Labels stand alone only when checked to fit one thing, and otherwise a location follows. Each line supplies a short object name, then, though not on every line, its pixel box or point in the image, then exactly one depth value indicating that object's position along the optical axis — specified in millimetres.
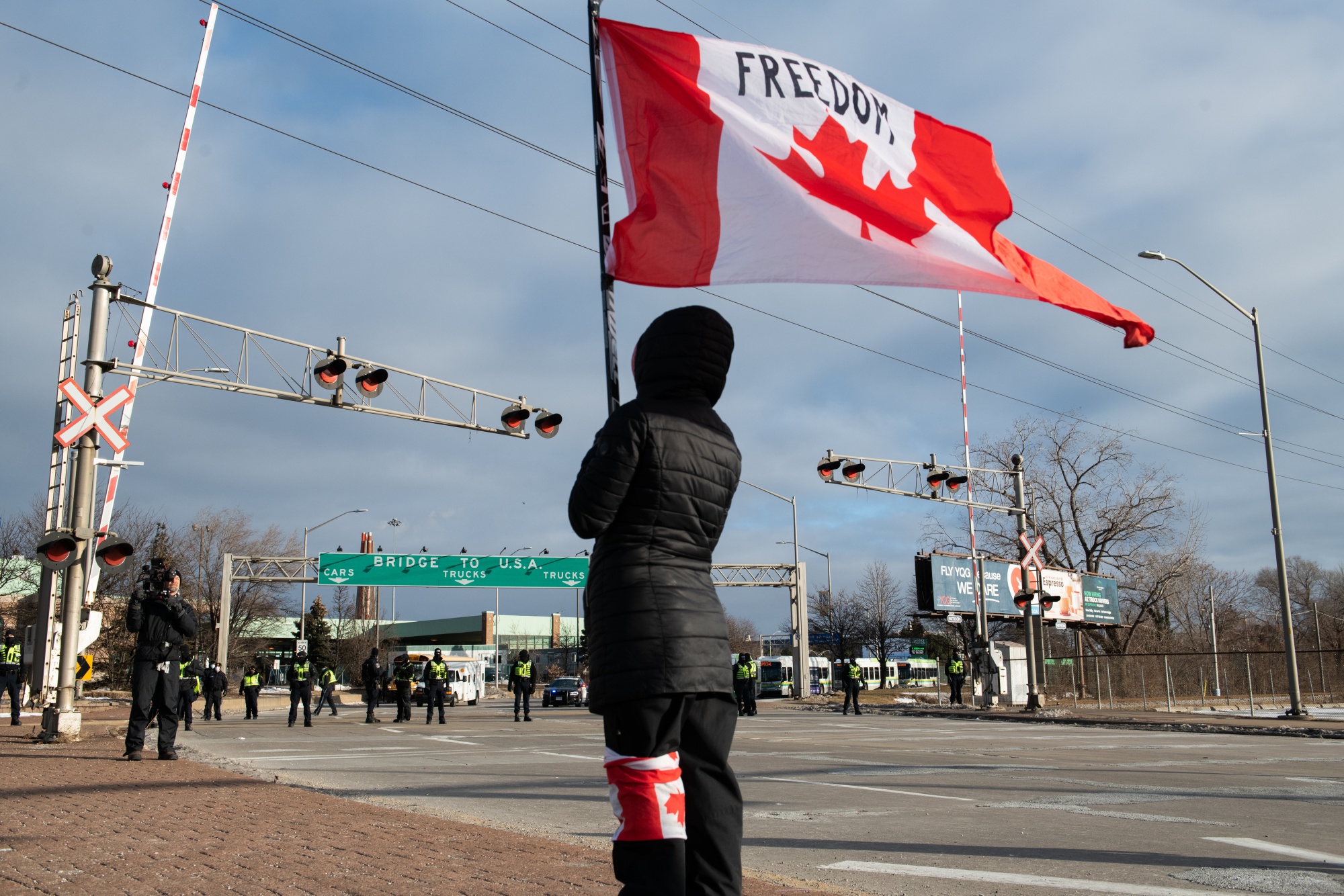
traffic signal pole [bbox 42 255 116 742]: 14930
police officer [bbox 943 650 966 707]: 36406
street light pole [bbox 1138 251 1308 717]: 25578
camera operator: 10672
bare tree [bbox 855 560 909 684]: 84438
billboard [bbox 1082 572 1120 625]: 47250
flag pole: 4465
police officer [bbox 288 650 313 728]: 24094
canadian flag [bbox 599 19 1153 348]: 5605
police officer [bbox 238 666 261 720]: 28281
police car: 48469
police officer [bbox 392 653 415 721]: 26438
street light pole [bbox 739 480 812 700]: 48219
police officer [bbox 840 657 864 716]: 31828
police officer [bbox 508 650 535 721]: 25406
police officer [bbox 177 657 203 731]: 16344
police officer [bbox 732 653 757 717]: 29766
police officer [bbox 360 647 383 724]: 25344
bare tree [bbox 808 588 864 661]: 84500
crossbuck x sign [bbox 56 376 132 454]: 15711
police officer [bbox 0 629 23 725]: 20286
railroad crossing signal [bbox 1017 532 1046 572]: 29516
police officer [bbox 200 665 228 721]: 28234
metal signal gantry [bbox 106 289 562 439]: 19031
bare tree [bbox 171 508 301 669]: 56719
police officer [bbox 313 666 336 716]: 32875
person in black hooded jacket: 2971
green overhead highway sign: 43562
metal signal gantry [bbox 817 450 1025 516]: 28969
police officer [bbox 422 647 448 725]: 25359
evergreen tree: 75000
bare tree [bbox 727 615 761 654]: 107188
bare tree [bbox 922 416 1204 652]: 52969
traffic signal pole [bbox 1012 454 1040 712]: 30969
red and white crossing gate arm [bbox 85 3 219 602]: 18891
